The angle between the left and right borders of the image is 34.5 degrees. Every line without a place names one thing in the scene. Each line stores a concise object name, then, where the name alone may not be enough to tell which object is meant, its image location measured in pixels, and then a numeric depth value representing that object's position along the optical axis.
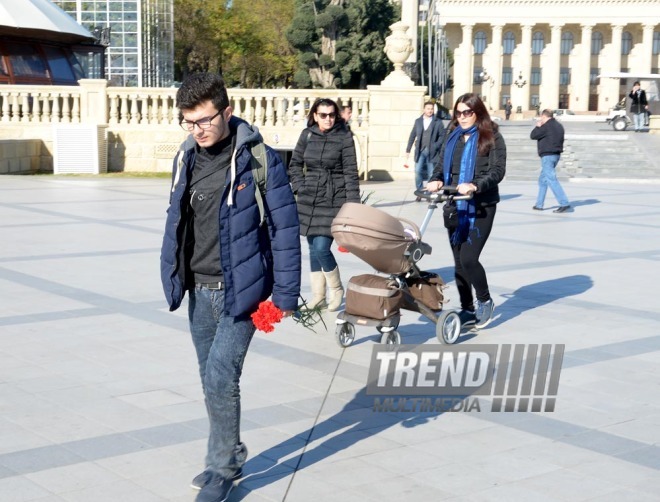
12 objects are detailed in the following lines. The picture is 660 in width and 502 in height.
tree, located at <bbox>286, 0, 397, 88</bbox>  54.88
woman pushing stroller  7.79
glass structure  44.03
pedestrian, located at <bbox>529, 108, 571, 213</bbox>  17.77
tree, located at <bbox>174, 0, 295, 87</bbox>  61.62
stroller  6.98
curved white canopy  29.50
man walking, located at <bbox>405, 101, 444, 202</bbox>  18.97
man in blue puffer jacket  4.44
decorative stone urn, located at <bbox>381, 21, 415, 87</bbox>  23.56
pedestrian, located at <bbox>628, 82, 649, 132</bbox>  44.00
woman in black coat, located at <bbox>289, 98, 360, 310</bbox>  8.34
